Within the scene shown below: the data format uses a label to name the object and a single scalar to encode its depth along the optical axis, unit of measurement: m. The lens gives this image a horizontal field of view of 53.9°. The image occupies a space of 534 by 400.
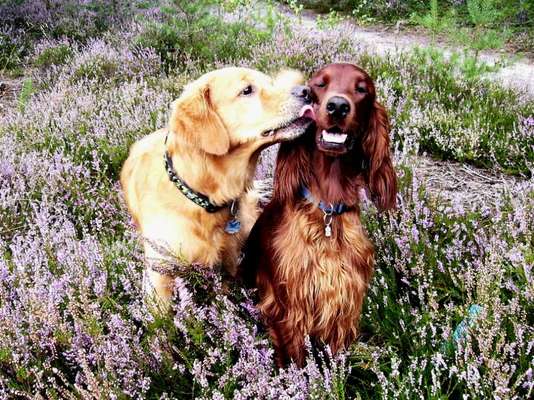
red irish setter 2.17
